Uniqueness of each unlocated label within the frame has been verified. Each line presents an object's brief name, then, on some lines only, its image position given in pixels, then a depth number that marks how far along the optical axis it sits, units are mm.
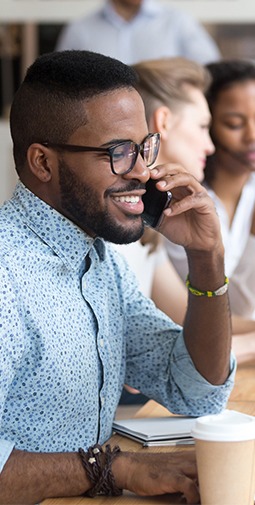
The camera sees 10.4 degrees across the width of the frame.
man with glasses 2145
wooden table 2125
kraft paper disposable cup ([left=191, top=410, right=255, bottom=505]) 1978
